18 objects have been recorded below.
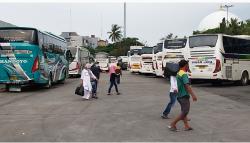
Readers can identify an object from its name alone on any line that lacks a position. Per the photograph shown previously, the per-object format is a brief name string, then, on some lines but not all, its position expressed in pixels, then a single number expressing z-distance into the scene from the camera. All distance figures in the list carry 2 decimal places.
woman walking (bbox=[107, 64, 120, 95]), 10.73
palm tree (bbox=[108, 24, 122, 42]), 66.56
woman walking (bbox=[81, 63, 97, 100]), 9.63
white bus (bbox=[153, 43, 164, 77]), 15.99
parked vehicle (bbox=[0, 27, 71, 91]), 11.52
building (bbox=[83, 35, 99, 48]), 82.42
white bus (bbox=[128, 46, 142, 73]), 23.04
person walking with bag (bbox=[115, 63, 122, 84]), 10.83
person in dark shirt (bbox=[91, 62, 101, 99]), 10.02
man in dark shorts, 5.48
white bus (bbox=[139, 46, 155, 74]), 20.37
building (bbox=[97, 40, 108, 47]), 96.42
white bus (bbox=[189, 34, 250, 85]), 12.63
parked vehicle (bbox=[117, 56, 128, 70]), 32.77
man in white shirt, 6.46
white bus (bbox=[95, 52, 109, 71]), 27.83
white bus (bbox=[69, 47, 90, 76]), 20.13
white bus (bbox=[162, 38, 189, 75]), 13.59
